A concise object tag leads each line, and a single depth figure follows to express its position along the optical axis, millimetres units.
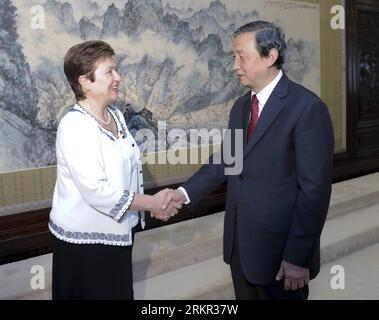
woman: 1974
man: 1940
